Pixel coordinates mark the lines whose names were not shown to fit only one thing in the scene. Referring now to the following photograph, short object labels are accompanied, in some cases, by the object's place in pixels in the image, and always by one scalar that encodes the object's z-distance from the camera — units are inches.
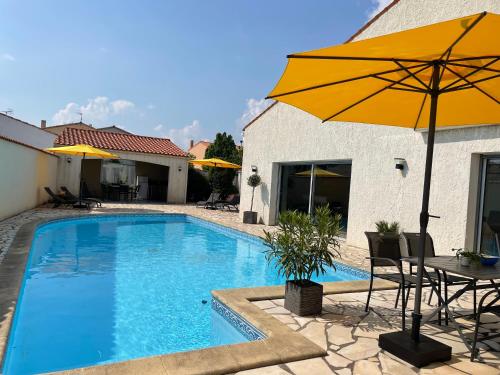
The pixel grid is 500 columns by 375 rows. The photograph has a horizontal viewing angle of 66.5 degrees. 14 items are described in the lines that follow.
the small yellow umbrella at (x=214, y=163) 833.5
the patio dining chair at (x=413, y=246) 207.9
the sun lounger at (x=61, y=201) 650.8
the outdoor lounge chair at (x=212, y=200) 843.4
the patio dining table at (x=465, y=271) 145.2
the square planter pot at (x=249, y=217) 617.9
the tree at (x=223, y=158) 1000.9
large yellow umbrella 113.7
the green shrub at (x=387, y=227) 360.2
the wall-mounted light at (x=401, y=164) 370.3
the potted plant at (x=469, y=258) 161.2
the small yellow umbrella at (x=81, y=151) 643.5
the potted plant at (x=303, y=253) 189.8
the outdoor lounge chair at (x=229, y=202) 849.9
